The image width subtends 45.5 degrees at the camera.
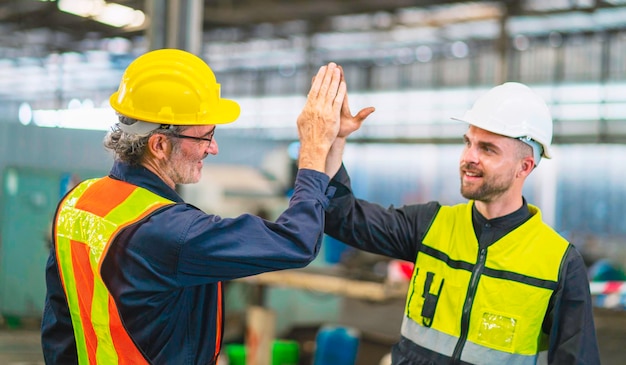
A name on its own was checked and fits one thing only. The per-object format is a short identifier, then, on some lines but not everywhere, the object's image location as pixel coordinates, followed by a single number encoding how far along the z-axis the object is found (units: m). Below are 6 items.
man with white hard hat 2.26
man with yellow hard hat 1.77
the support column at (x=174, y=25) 4.50
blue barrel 6.77
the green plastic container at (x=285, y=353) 7.81
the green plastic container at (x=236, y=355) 7.73
